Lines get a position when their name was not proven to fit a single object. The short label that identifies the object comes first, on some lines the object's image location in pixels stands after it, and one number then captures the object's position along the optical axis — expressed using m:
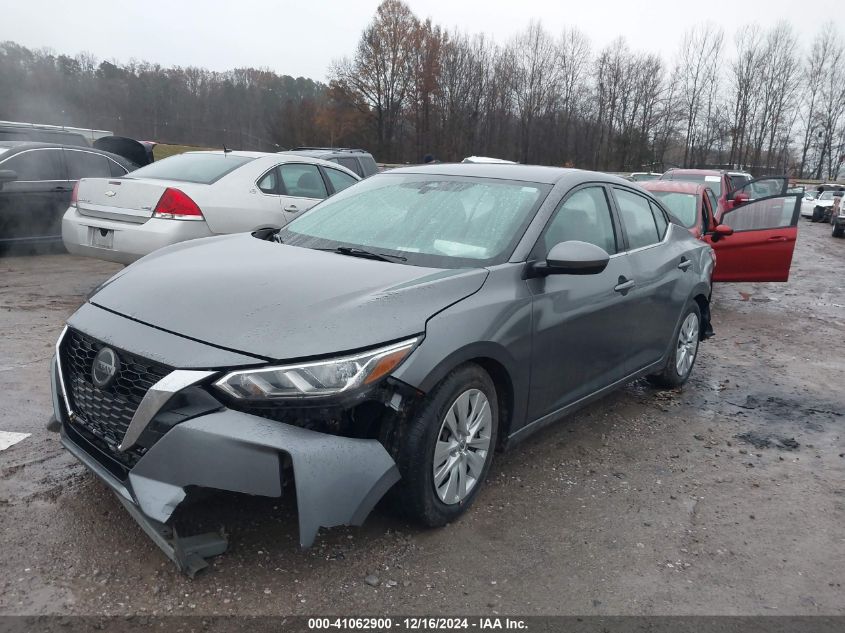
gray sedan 2.48
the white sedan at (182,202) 6.38
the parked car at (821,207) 28.08
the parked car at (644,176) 19.36
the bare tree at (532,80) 62.94
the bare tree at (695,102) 59.81
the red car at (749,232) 7.98
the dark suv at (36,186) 8.45
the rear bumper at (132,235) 6.28
